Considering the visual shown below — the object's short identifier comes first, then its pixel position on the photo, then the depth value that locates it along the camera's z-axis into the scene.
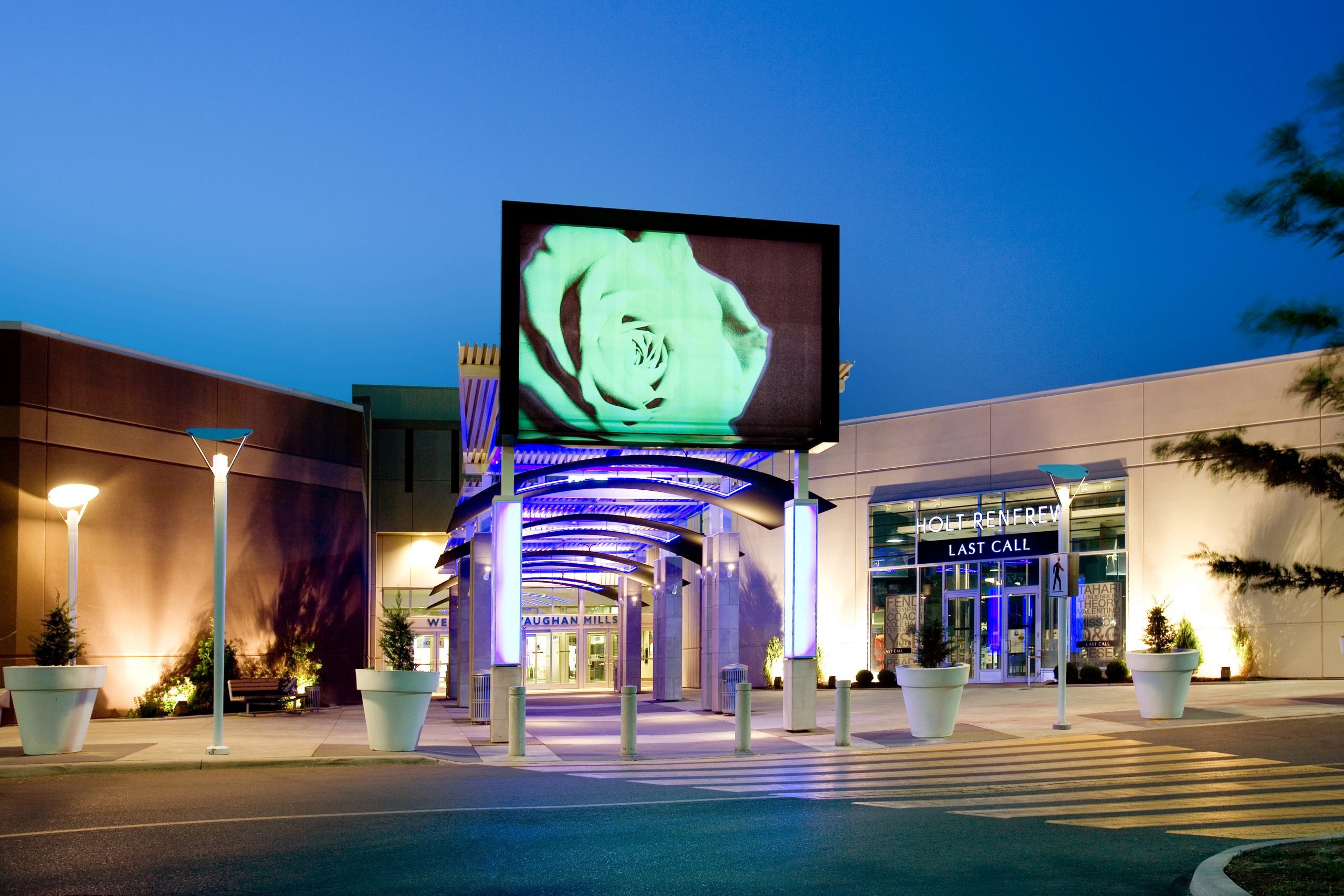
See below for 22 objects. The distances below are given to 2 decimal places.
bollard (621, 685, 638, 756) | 17.84
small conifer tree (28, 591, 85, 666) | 18.02
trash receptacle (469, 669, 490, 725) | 25.86
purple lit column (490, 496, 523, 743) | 19.58
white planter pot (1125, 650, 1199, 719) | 20.20
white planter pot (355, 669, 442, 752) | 17.78
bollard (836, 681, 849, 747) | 18.42
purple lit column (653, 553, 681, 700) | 32.06
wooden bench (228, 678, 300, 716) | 27.02
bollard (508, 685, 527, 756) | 17.72
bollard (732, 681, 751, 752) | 18.11
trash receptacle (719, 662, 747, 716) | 25.50
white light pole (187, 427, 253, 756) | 17.31
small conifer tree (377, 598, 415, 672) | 19.39
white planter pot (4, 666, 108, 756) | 17.22
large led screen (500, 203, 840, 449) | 20.41
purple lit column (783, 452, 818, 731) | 20.72
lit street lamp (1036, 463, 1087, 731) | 19.73
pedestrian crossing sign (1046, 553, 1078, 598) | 20.03
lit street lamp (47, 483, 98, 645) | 21.97
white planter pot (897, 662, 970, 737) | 19.22
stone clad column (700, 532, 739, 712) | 26.50
